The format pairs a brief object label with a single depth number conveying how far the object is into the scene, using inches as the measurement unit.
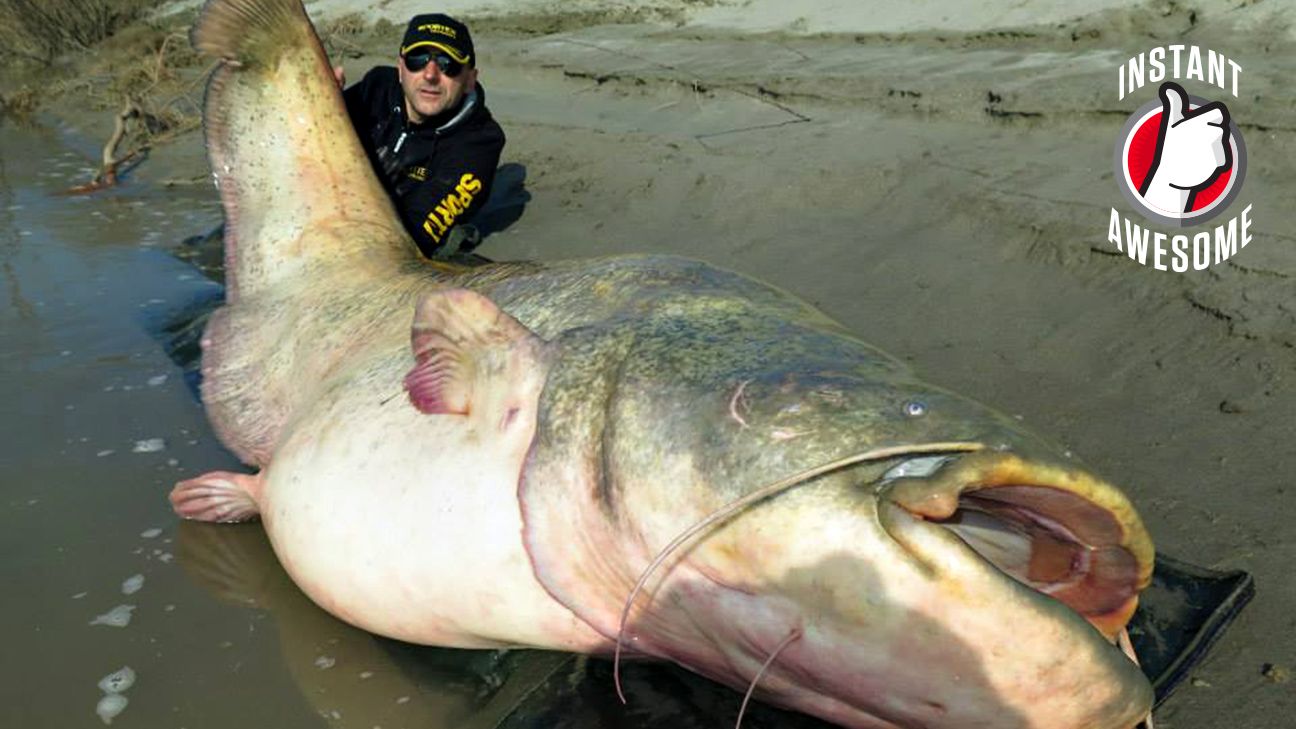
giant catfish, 63.2
